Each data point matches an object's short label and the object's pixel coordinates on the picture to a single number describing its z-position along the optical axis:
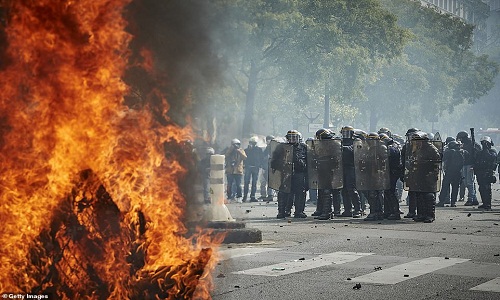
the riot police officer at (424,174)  18.34
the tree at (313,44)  40.69
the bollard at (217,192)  14.36
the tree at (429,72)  66.50
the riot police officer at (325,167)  19.45
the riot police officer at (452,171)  24.75
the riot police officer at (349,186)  19.92
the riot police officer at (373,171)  19.11
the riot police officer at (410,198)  19.03
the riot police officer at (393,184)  19.17
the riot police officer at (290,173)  19.81
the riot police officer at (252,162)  27.92
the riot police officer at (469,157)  25.17
